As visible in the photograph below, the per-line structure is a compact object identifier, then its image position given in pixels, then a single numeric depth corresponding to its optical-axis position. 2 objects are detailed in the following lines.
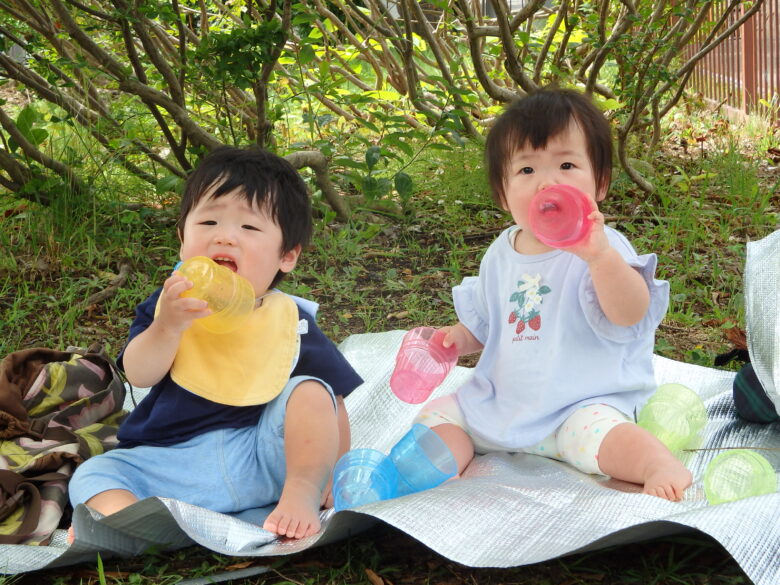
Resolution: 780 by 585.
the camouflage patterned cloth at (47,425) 1.94
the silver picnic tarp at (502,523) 1.48
